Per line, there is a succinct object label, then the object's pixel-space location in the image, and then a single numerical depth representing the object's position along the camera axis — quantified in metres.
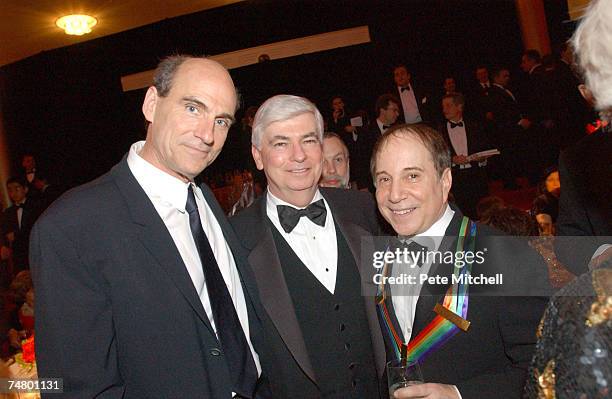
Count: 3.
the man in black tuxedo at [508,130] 7.93
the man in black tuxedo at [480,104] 8.26
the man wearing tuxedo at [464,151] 7.11
